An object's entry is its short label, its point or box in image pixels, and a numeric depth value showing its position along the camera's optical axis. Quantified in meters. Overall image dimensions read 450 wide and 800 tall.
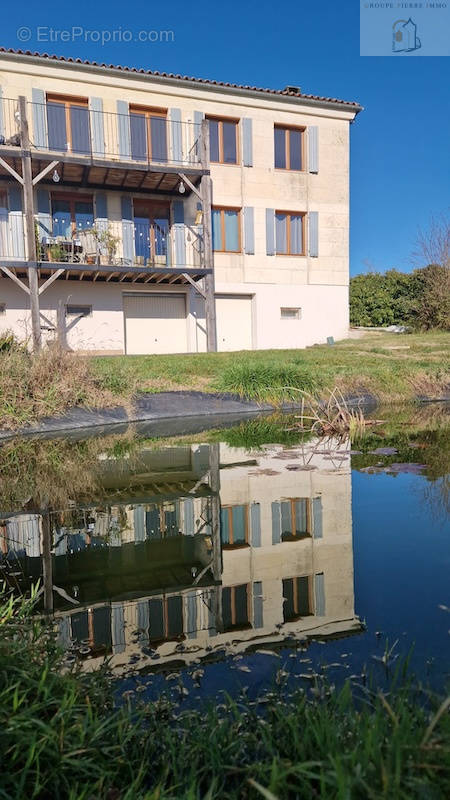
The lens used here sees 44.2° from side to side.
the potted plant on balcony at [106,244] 15.42
